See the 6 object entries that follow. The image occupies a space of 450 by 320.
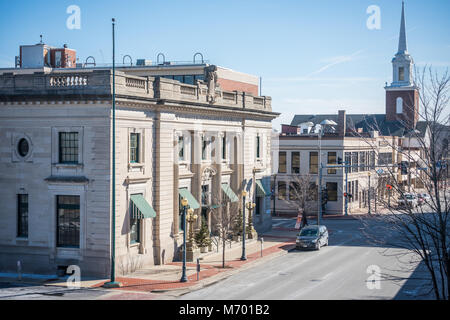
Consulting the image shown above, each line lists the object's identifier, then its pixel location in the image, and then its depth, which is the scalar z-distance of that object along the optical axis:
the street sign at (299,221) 52.42
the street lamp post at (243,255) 37.47
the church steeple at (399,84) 110.88
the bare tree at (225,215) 35.87
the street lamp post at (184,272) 30.25
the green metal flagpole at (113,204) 29.06
